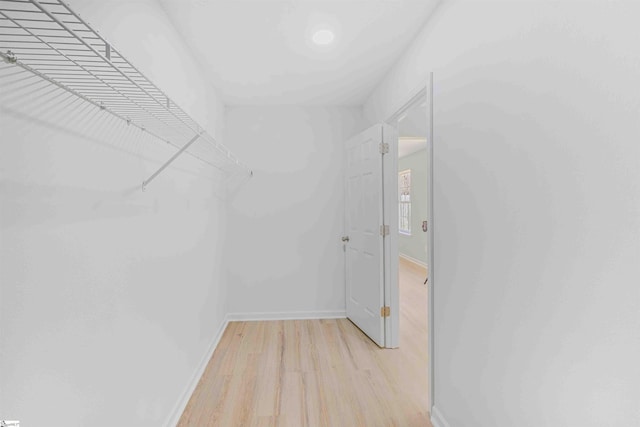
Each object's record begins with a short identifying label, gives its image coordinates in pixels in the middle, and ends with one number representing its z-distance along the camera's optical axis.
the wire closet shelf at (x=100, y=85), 0.83
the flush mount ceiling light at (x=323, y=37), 2.10
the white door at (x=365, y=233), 2.91
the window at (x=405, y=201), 8.17
